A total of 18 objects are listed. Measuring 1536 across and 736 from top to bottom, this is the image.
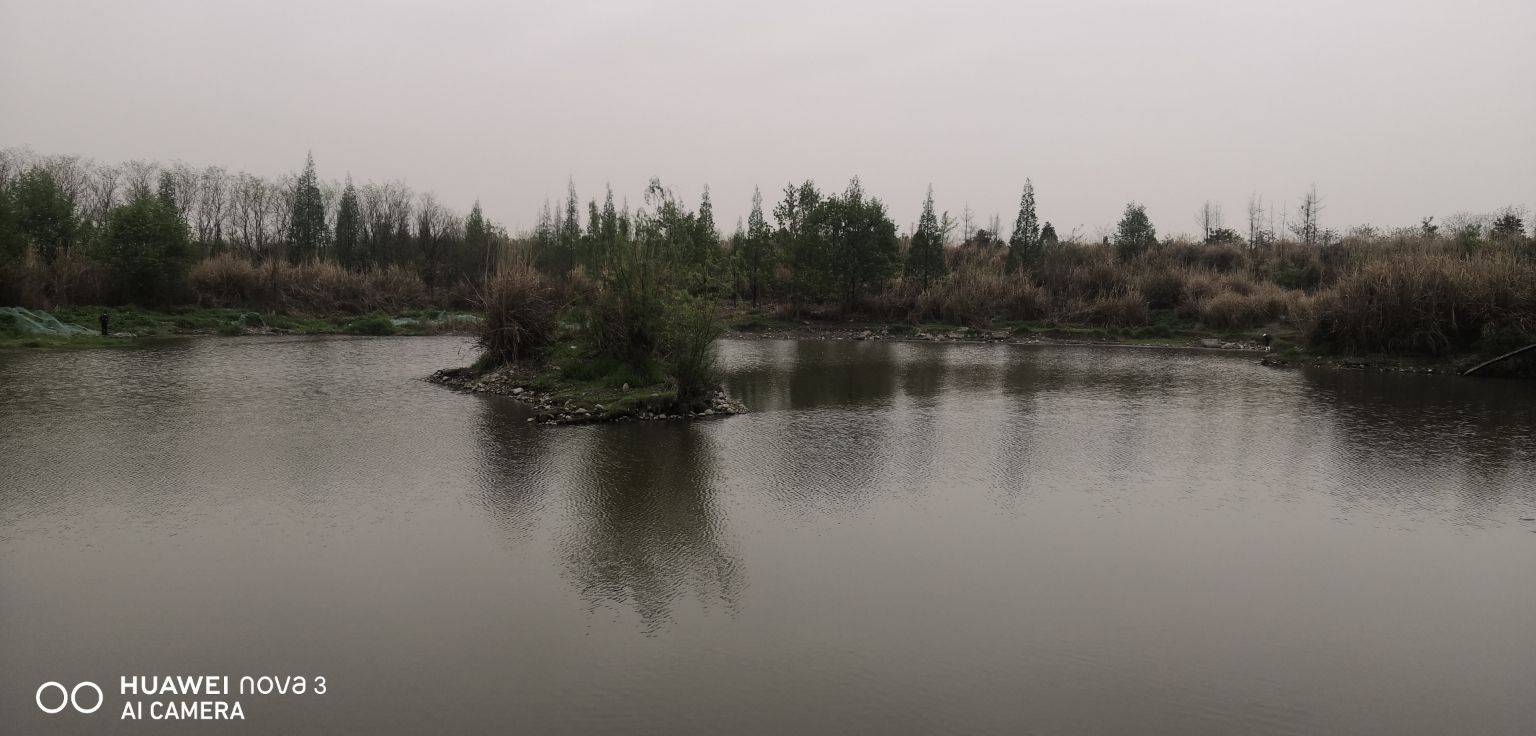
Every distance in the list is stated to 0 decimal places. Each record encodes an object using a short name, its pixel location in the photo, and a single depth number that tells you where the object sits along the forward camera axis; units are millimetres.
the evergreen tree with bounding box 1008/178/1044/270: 40844
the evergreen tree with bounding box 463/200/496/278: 46844
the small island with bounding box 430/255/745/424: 12391
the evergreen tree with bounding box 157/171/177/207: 49138
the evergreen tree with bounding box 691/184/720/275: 35700
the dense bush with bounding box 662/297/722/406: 12789
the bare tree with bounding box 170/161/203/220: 53062
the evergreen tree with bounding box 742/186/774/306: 38906
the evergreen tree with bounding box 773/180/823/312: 36219
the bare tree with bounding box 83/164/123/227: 47375
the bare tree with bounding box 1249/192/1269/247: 48531
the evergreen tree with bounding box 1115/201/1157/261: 42438
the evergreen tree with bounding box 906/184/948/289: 38062
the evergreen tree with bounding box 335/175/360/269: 48500
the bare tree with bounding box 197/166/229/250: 54312
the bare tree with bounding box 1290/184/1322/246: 49438
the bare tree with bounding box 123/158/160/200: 49647
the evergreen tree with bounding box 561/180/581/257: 46562
